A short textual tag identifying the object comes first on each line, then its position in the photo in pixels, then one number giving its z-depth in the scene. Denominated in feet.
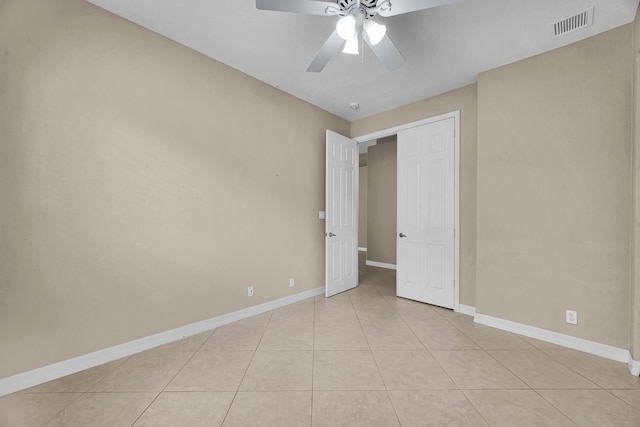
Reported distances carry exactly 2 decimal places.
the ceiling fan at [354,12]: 5.12
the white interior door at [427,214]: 10.91
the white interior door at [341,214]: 12.21
